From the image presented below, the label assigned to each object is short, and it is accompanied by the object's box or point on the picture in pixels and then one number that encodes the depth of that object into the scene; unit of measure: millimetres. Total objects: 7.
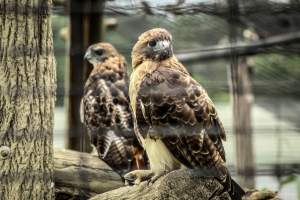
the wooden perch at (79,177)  5830
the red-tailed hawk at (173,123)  5203
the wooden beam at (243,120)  6202
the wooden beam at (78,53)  7425
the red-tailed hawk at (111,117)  6554
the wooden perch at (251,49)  6467
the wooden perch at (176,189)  4990
